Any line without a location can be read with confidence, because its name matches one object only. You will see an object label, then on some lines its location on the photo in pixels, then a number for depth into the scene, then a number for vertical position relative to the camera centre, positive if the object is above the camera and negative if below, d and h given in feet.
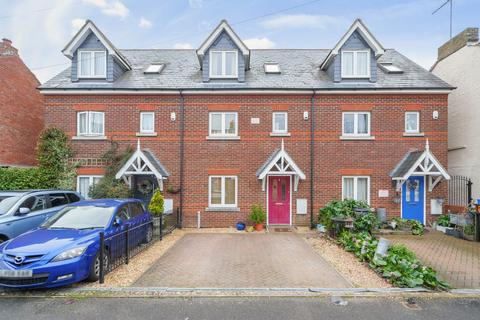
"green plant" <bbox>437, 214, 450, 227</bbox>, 40.16 -8.38
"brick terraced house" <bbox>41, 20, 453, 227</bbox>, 43.24 +4.80
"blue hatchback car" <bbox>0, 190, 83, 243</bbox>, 26.22 -5.15
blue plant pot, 41.52 -9.67
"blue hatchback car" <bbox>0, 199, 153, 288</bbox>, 18.12 -6.21
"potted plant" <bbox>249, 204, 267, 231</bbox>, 40.83 -8.15
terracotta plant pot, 41.09 -9.57
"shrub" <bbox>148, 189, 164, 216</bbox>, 37.11 -5.97
